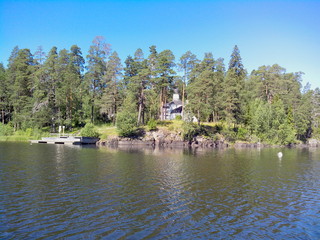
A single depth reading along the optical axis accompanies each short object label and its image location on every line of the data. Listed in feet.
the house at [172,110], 288.71
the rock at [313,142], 261.67
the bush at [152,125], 214.28
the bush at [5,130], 220.84
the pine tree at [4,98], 245.86
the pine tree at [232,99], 213.87
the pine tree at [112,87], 241.35
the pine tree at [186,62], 241.96
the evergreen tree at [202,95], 206.90
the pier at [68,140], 194.59
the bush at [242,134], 223.92
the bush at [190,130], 201.67
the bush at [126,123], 198.90
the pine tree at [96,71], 255.31
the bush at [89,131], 204.33
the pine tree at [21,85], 237.66
